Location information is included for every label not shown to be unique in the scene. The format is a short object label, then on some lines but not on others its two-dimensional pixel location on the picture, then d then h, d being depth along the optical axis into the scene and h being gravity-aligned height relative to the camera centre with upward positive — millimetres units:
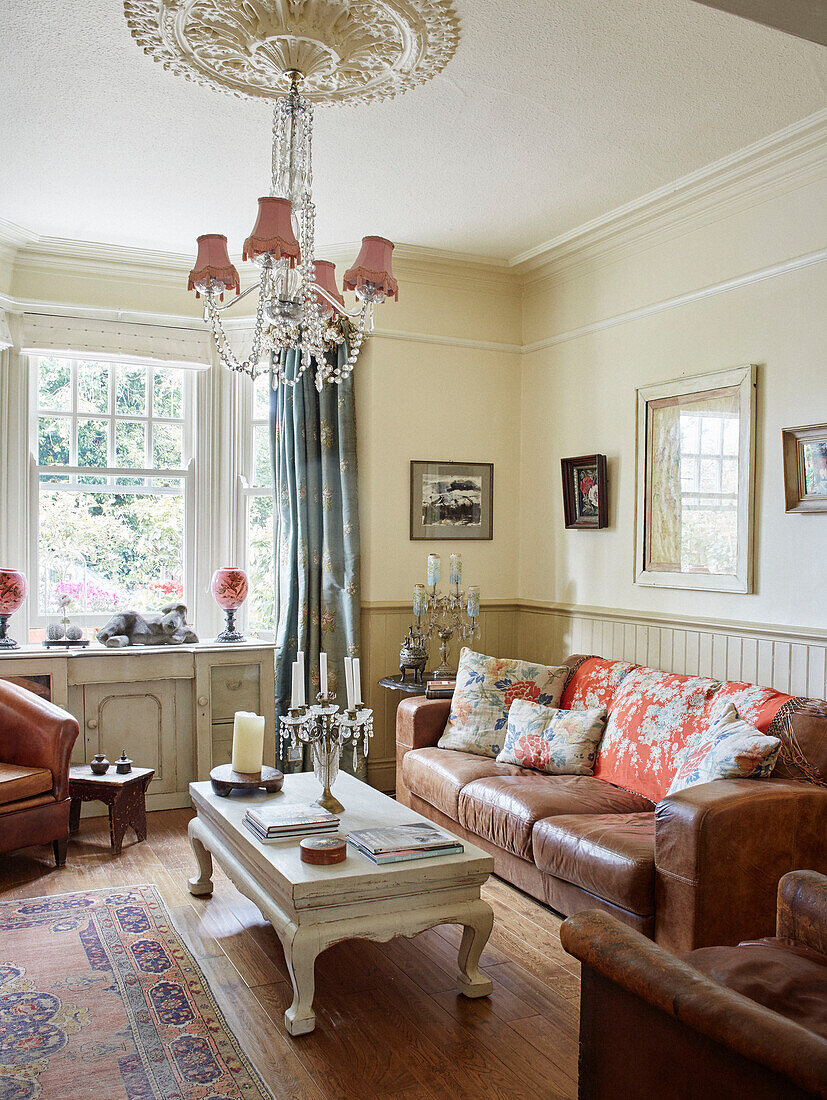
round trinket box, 2619 -895
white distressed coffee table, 2484 -1029
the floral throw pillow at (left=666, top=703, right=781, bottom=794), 2924 -701
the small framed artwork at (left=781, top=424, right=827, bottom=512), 3380 +285
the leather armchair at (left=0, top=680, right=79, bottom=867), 3617 -943
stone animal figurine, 4613 -457
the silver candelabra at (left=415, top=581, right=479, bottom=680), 4859 -413
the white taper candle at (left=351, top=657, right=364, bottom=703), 2916 -430
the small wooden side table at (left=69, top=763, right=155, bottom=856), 3953 -1114
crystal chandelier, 2855 +915
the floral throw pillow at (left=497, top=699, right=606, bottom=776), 3818 -840
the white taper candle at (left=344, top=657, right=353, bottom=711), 2975 -453
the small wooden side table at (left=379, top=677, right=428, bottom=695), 4598 -733
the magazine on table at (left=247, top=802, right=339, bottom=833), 2857 -891
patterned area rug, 2232 -1324
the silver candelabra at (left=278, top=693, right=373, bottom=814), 2979 -630
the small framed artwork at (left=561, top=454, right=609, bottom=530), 4582 +255
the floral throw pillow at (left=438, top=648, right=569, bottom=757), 4145 -711
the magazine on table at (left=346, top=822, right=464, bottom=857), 2693 -904
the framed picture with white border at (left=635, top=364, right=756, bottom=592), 3744 +266
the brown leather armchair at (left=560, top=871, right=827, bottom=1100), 1405 -863
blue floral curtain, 4922 +41
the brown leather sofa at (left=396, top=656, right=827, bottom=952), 2650 -972
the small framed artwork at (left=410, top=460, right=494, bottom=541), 5070 +238
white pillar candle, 3307 -738
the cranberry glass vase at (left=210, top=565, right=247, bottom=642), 4879 -267
